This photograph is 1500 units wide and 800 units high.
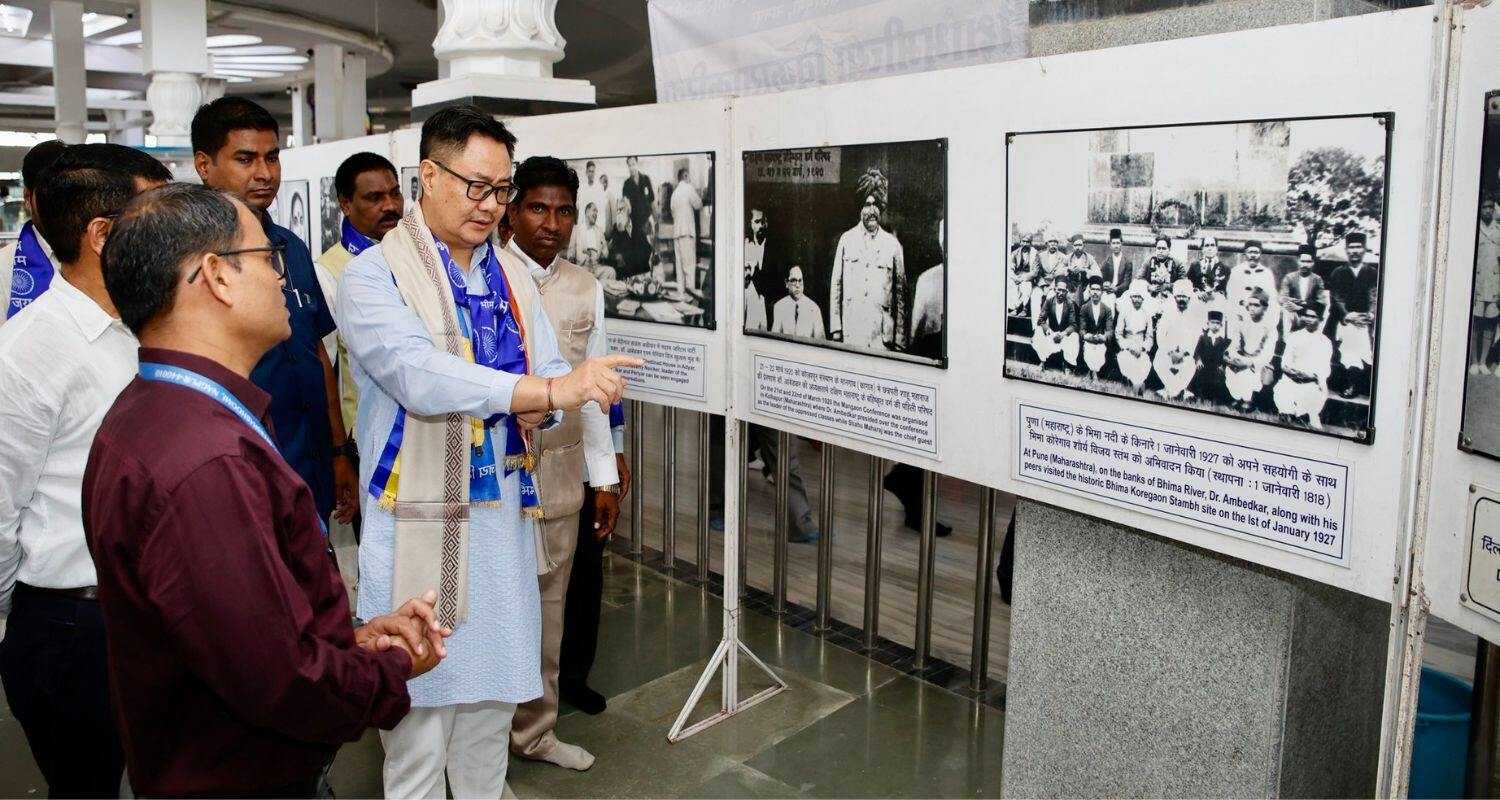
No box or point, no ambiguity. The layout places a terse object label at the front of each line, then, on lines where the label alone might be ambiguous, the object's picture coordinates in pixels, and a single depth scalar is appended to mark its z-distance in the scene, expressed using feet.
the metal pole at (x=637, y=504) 18.38
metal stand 11.89
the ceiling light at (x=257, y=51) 56.18
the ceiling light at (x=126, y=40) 54.32
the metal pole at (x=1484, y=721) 8.63
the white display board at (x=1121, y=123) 6.05
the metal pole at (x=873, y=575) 14.67
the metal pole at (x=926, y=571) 13.94
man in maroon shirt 4.87
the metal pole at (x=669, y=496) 17.92
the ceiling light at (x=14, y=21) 48.28
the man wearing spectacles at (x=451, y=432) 8.27
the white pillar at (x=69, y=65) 44.62
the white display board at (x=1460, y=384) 5.56
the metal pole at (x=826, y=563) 15.23
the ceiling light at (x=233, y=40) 51.77
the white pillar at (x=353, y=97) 53.06
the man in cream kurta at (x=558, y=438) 10.94
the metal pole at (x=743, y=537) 16.53
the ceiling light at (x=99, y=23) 50.76
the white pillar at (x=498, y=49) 15.49
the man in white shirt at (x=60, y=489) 7.38
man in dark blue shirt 11.29
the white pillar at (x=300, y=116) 64.28
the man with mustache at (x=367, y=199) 14.21
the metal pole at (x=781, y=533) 15.76
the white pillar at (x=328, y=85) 51.11
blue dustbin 9.69
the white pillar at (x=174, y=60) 33.54
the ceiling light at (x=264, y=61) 60.64
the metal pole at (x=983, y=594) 13.35
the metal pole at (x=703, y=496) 17.26
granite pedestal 7.54
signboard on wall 9.27
